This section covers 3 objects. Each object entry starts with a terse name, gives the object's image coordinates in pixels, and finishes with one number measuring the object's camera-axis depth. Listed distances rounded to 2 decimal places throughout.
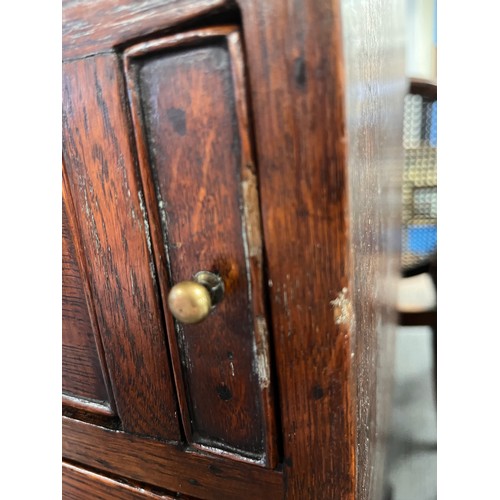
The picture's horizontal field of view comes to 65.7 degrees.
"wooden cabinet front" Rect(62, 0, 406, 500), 0.23
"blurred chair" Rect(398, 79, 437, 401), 0.91
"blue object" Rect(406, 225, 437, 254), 0.95
